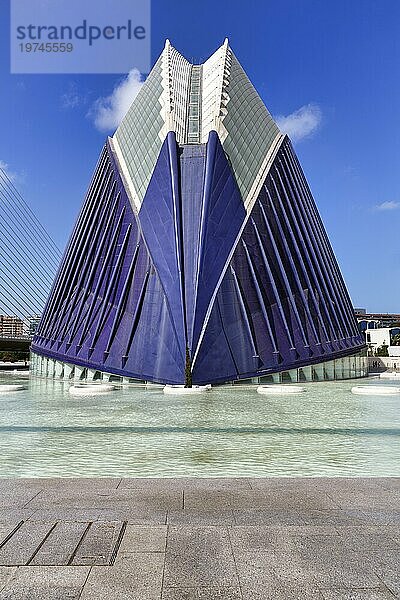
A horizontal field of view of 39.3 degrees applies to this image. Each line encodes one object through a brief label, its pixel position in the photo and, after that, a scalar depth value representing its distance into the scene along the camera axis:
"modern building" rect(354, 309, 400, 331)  171.66
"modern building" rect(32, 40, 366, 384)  30.80
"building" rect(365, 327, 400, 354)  122.58
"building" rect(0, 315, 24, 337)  128.52
